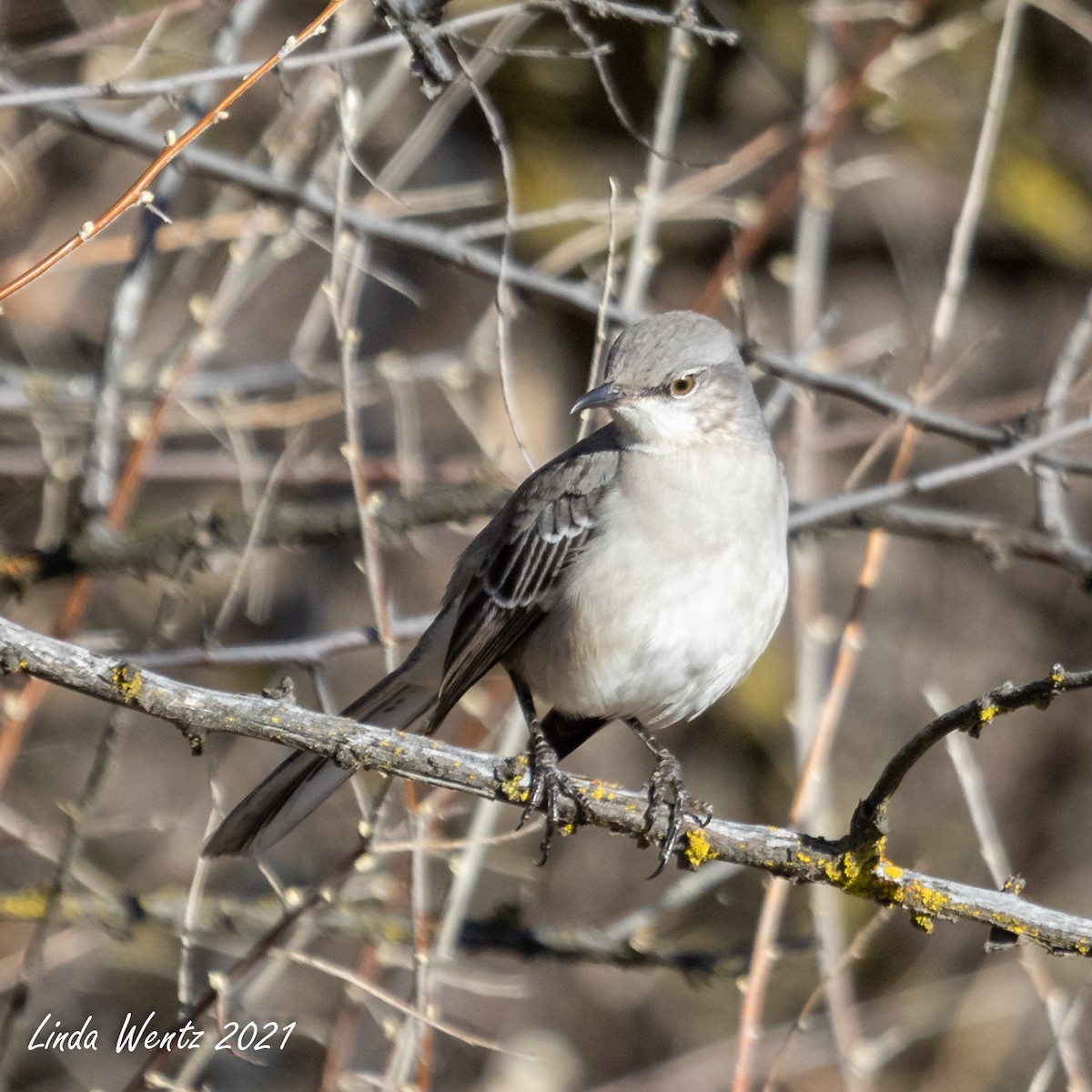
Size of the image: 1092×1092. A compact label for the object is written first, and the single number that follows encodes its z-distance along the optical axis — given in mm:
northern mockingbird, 8070
